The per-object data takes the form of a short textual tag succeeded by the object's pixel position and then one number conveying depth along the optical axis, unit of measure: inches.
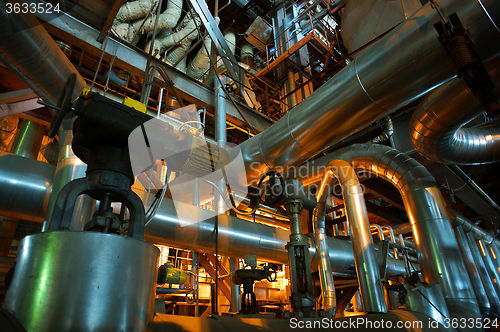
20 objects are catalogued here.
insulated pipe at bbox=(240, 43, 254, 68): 284.2
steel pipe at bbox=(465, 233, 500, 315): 182.1
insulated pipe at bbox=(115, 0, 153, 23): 204.4
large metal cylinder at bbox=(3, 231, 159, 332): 24.5
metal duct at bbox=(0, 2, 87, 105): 59.2
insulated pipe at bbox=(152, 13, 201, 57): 232.4
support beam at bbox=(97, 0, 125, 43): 87.0
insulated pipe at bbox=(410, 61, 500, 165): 79.8
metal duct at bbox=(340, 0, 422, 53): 90.2
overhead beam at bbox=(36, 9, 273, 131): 112.9
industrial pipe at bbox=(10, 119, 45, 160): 135.6
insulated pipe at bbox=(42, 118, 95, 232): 59.3
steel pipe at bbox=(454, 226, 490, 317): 159.0
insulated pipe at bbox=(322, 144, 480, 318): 101.5
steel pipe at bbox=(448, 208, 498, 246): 175.3
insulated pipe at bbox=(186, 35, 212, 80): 239.8
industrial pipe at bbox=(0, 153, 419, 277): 70.4
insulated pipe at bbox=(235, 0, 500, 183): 50.8
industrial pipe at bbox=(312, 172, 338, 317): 111.4
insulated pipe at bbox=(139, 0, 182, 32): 225.3
